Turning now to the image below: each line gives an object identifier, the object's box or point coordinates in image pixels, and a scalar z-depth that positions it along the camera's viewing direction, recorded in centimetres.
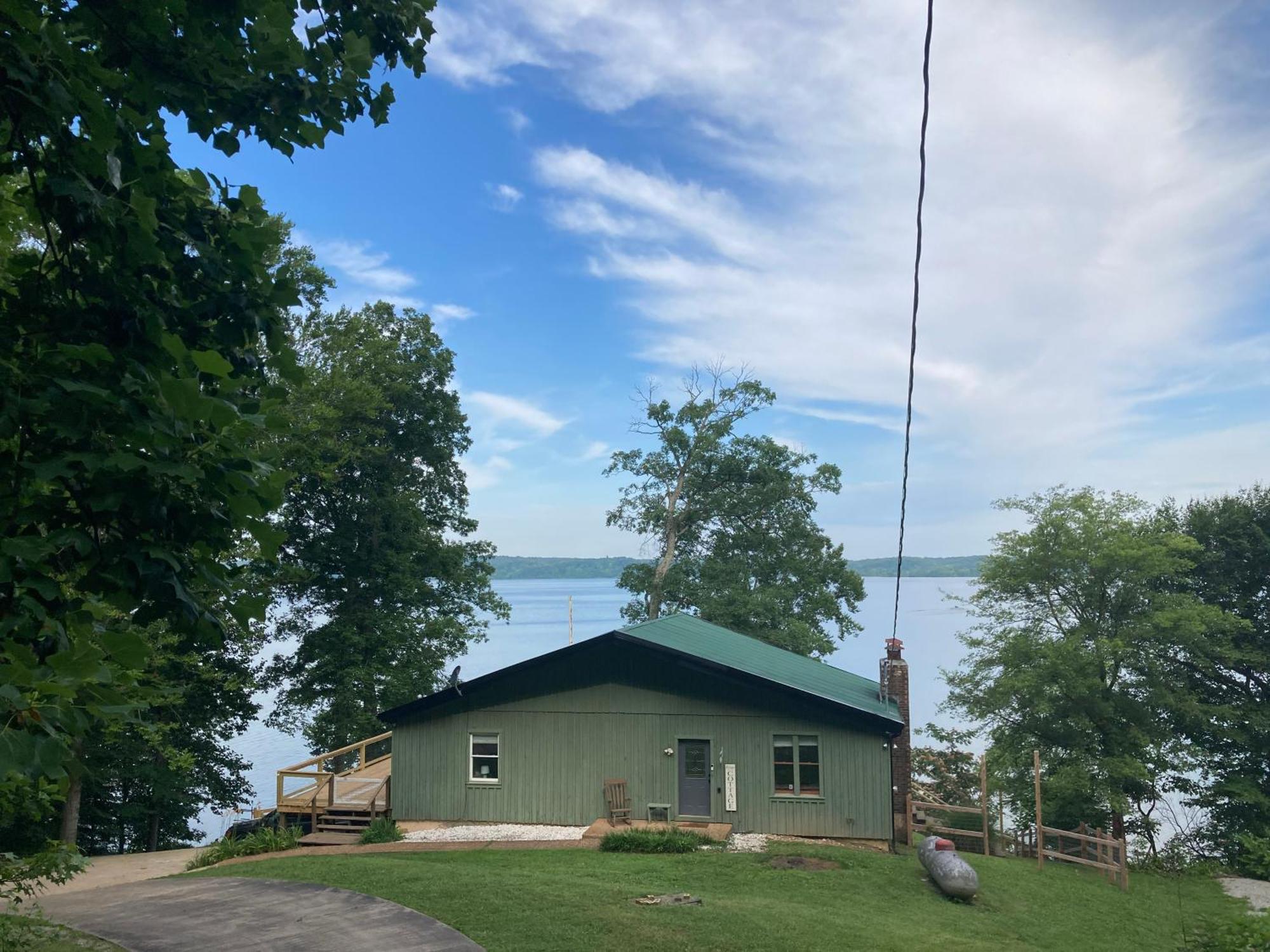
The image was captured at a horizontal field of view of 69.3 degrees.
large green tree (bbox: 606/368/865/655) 4056
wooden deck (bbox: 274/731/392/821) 2175
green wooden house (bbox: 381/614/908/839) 2078
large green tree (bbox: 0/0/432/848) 395
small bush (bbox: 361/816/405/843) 2011
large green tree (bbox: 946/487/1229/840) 2800
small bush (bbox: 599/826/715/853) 1830
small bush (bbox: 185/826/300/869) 1864
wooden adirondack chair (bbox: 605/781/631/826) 2138
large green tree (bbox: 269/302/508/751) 3036
